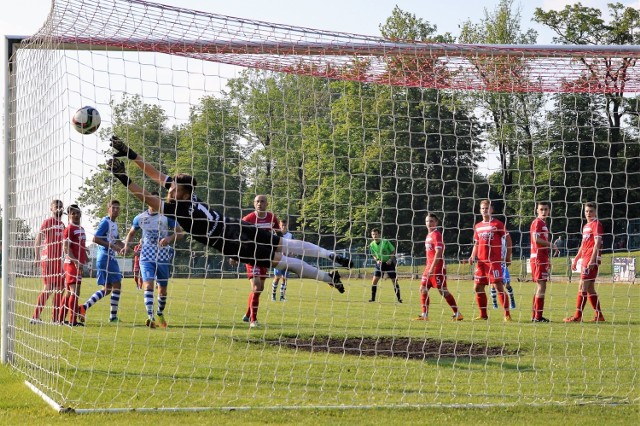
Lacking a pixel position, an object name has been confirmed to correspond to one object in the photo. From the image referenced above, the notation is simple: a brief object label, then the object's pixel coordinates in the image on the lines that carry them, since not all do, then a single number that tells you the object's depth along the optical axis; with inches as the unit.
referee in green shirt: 769.6
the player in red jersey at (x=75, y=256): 493.0
